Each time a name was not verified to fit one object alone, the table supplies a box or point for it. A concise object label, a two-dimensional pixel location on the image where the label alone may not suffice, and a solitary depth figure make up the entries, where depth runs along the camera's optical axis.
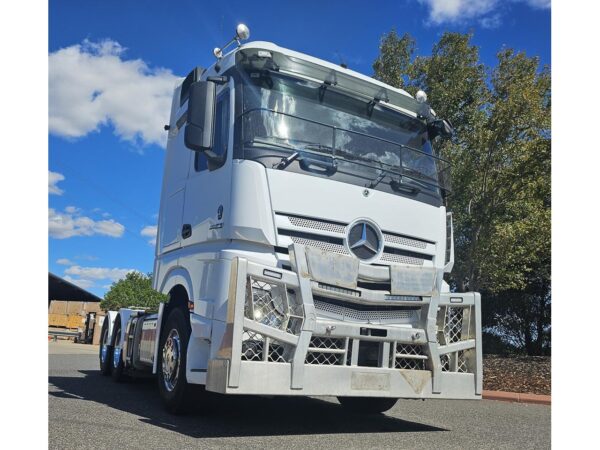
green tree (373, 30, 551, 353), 12.04
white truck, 4.67
